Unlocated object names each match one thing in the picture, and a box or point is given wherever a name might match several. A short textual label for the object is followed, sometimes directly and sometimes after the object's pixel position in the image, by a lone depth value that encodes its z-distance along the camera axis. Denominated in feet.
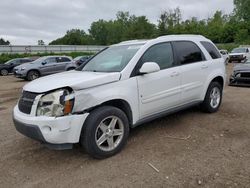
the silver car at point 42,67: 41.95
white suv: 8.80
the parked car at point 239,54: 63.86
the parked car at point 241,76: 23.51
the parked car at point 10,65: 57.88
